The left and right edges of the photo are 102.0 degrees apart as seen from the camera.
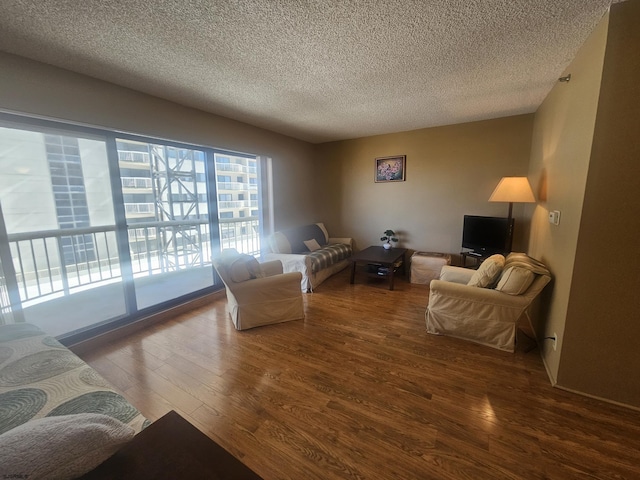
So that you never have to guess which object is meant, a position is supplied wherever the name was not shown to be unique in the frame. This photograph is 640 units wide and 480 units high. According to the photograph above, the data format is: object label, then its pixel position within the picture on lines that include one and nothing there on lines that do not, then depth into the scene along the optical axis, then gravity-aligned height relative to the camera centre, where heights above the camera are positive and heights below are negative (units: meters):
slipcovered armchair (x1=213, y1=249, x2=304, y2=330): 2.62 -0.92
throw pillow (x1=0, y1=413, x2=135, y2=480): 0.62 -0.62
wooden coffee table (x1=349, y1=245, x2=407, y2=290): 3.68 -0.81
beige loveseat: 3.68 -0.78
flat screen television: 3.38 -0.45
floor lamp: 2.74 +0.10
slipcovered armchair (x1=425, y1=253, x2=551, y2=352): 2.17 -0.87
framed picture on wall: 4.38 +0.58
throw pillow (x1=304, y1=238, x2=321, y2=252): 4.37 -0.71
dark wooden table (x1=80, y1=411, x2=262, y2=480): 0.66 -0.68
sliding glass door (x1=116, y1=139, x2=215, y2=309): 3.34 -0.19
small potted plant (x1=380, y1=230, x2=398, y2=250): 4.35 -0.63
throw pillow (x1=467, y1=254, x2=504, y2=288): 2.40 -0.67
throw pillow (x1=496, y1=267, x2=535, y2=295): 2.14 -0.66
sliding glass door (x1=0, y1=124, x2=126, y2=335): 2.42 -0.18
